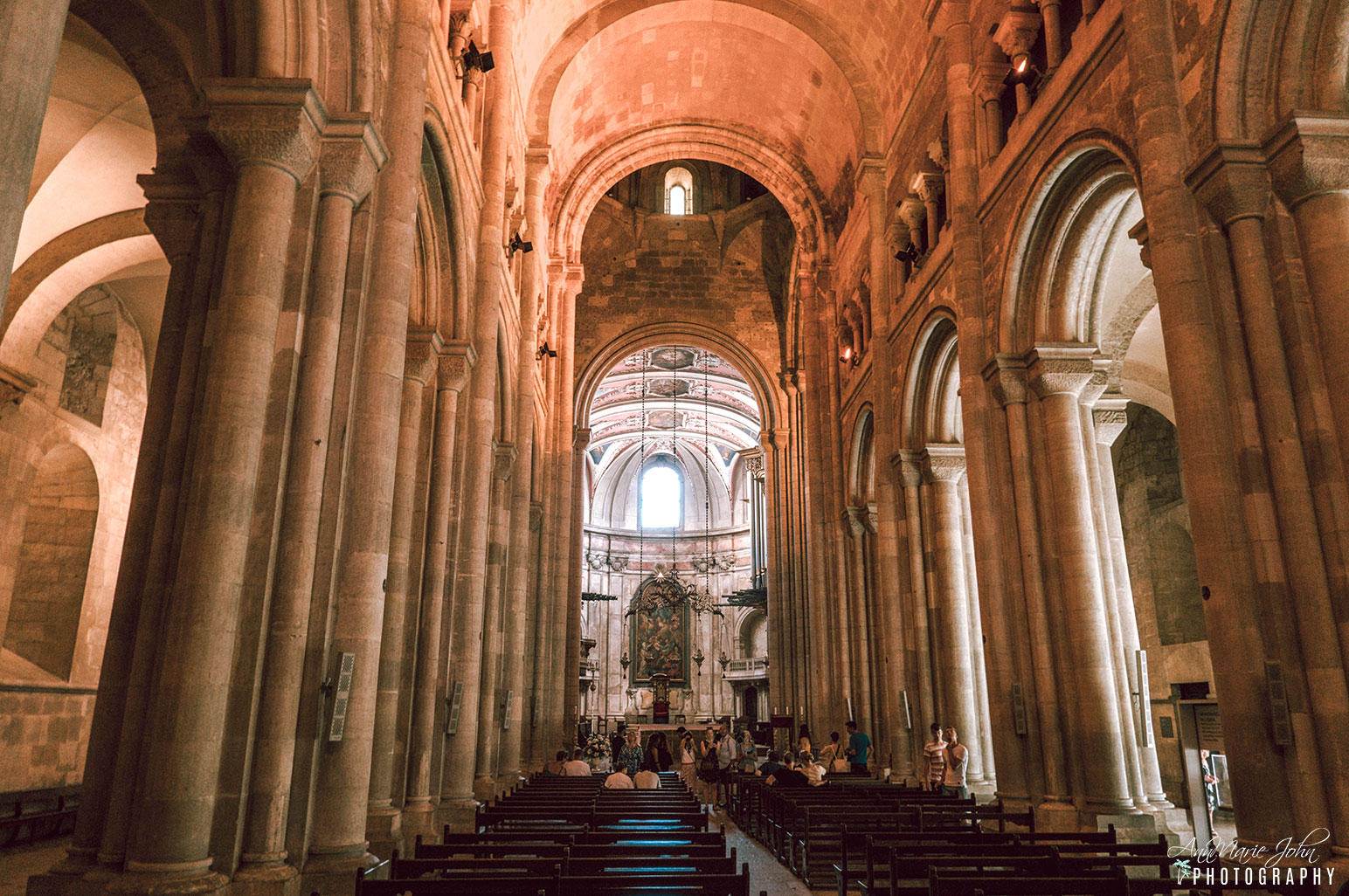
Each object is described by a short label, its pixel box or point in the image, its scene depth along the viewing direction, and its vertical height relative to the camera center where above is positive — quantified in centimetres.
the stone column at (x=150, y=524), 590 +133
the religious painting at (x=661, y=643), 4194 +341
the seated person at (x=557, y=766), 1477 -85
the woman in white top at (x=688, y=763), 1934 -94
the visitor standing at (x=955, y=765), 1222 -63
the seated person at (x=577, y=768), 1370 -73
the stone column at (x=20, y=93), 335 +231
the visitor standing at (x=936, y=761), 1270 -59
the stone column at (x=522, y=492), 1564 +403
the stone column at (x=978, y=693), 1434 +40
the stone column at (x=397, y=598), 852 +121
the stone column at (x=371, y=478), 676 +195
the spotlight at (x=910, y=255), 1591 +791
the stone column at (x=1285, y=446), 618 +194
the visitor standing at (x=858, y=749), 1623 -55
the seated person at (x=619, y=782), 1172 -79
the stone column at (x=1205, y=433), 643 +215
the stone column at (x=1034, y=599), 1016 +135
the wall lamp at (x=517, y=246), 1560 +801
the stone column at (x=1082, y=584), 976 +147
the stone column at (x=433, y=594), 1000 +144
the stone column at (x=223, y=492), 545 +145
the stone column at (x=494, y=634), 1326 +127
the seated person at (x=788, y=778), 1243 -81
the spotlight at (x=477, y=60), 1217 +866
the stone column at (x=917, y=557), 1585 +277
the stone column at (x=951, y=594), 1423 +198
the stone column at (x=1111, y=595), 1014 +140
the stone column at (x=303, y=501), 603 +152
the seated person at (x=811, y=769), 1379 -76
